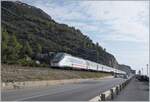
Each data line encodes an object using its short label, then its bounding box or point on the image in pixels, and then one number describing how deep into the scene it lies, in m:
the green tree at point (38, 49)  129.50
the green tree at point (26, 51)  112.29
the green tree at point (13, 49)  93.81
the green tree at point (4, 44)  89.27
